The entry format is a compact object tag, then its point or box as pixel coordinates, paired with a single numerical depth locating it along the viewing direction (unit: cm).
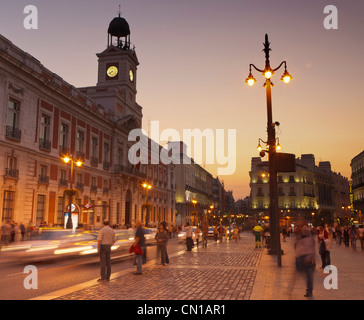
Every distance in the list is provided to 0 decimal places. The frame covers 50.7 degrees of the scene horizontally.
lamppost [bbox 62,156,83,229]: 2855
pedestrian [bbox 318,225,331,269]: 1362
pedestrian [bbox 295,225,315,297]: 870
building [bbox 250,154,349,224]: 9344
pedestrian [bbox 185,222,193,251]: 2292
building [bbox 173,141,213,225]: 8718
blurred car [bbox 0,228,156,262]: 1427
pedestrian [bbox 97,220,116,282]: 1131
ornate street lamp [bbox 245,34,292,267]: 1507
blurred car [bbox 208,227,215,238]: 4158
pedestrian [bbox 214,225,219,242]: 3687
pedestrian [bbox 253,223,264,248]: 2641
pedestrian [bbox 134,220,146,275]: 1266
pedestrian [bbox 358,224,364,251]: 2507
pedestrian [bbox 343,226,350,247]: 2893
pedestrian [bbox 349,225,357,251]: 2485
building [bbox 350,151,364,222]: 7125
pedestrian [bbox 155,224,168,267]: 1544
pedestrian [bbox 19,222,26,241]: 2656
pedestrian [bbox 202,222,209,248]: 2671
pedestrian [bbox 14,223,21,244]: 2545
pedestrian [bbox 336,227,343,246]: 3106
